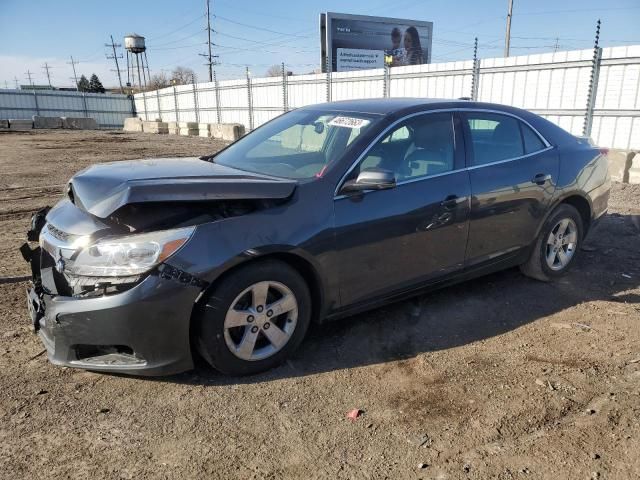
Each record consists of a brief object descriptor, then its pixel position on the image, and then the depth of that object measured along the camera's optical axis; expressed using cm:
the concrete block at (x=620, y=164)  942
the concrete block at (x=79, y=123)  3581
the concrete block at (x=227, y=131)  2355
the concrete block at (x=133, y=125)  3419
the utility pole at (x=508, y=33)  3397
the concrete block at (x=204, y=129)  2597
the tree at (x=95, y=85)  8162
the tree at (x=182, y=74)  8410
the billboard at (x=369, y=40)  3744
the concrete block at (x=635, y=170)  930
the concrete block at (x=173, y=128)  2935
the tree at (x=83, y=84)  8394
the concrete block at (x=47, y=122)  3441
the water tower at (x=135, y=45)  5894
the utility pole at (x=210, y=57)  6475
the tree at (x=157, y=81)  8500
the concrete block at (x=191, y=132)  2773
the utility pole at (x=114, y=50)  9069
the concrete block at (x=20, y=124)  3316
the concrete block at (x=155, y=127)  3070
